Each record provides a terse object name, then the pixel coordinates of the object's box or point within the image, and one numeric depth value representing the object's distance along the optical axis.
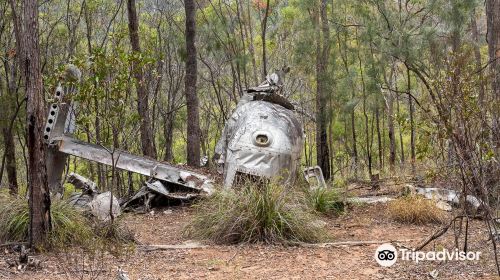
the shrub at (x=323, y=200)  11.03
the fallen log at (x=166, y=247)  8.28
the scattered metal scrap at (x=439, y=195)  10.76
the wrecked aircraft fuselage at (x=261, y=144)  11.05
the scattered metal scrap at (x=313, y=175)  13.20
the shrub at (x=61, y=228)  7.91
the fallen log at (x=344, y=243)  8.40
